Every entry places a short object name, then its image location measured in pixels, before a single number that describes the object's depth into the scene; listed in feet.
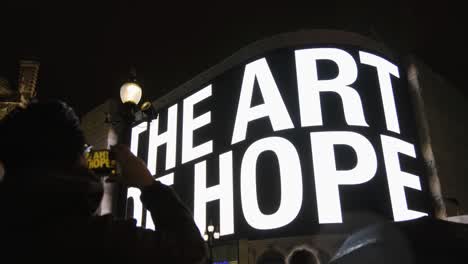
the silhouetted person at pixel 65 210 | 3.73
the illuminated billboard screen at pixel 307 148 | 52.65
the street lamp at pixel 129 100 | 18.37
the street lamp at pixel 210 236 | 47.24
